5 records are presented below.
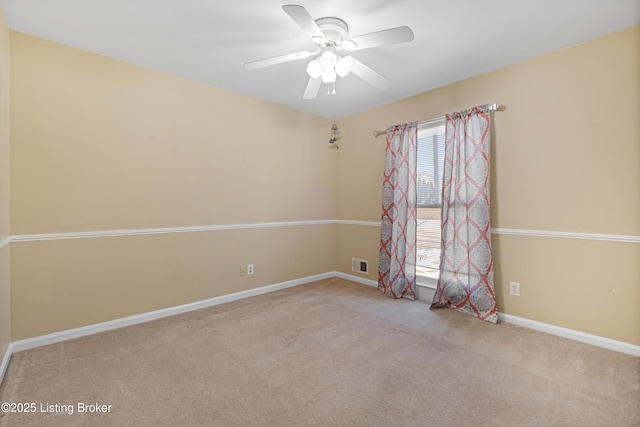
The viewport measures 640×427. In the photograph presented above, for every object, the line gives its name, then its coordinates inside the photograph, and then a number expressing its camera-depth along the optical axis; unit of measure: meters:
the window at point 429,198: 3.14
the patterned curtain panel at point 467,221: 2.67
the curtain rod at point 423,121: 2.64
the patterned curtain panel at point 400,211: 3.27
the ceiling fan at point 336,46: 1.71
